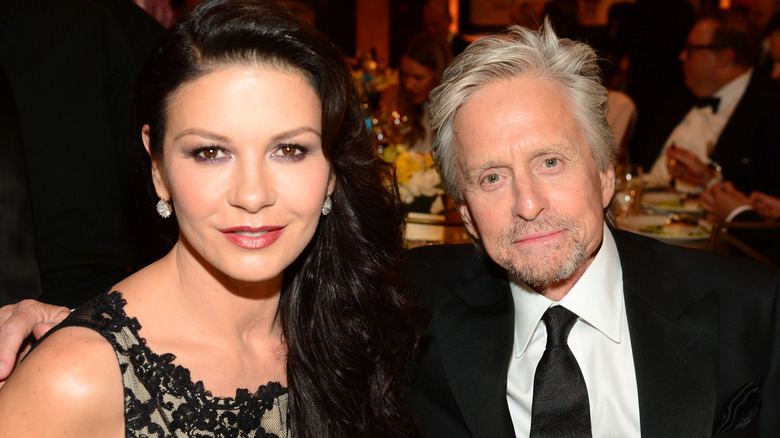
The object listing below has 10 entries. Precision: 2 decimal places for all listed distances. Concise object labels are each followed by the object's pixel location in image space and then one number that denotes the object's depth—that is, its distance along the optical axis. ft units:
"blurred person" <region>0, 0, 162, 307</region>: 7.93
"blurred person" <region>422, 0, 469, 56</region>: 25.88
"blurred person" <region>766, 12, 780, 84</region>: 16.49
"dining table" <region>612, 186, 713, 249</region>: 11.15
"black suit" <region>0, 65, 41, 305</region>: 6.85
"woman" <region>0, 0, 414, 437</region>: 5.30
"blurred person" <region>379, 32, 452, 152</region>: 17.44
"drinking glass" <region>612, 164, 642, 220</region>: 12.63
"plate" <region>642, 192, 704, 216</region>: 13.04
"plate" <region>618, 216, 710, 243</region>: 11.08
